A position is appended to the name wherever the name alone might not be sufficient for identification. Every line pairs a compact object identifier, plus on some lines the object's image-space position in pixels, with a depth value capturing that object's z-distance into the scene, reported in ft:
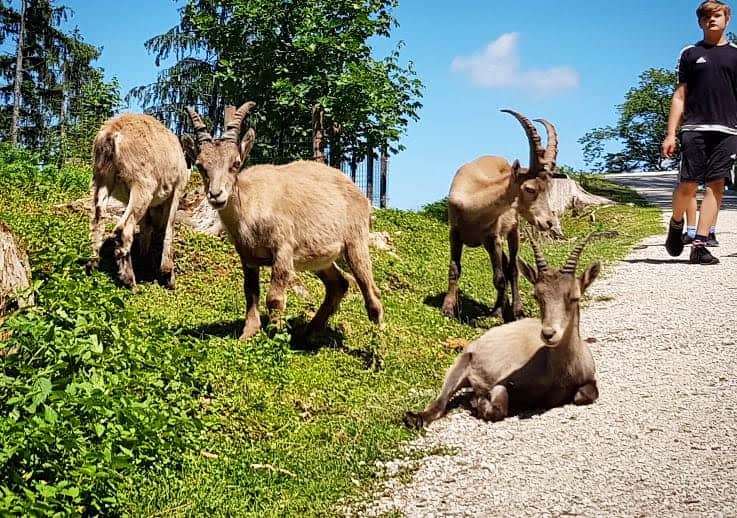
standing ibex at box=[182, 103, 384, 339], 26.37
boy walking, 34.63
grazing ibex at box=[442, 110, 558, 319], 32.68
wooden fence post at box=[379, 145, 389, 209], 65.77
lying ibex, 20.62
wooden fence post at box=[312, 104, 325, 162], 53.31
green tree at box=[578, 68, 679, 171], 217.81
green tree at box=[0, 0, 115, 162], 104.94
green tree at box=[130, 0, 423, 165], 52.65
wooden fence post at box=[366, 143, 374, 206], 64.90
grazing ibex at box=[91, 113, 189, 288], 32.99
